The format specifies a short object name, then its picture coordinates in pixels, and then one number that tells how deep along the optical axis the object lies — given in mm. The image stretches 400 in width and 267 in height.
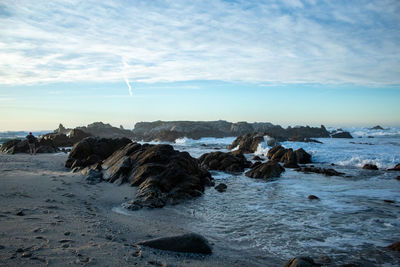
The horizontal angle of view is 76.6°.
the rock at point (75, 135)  39094
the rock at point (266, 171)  15781
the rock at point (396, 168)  18128
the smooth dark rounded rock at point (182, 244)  4840
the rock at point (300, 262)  4270
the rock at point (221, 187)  12008
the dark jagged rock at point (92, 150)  15422
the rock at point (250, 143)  35000
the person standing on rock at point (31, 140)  21531
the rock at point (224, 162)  19166
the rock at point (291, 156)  23203
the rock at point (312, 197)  10273
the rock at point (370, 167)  19114
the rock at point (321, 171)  16703
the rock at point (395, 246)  5614
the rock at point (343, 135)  63188
